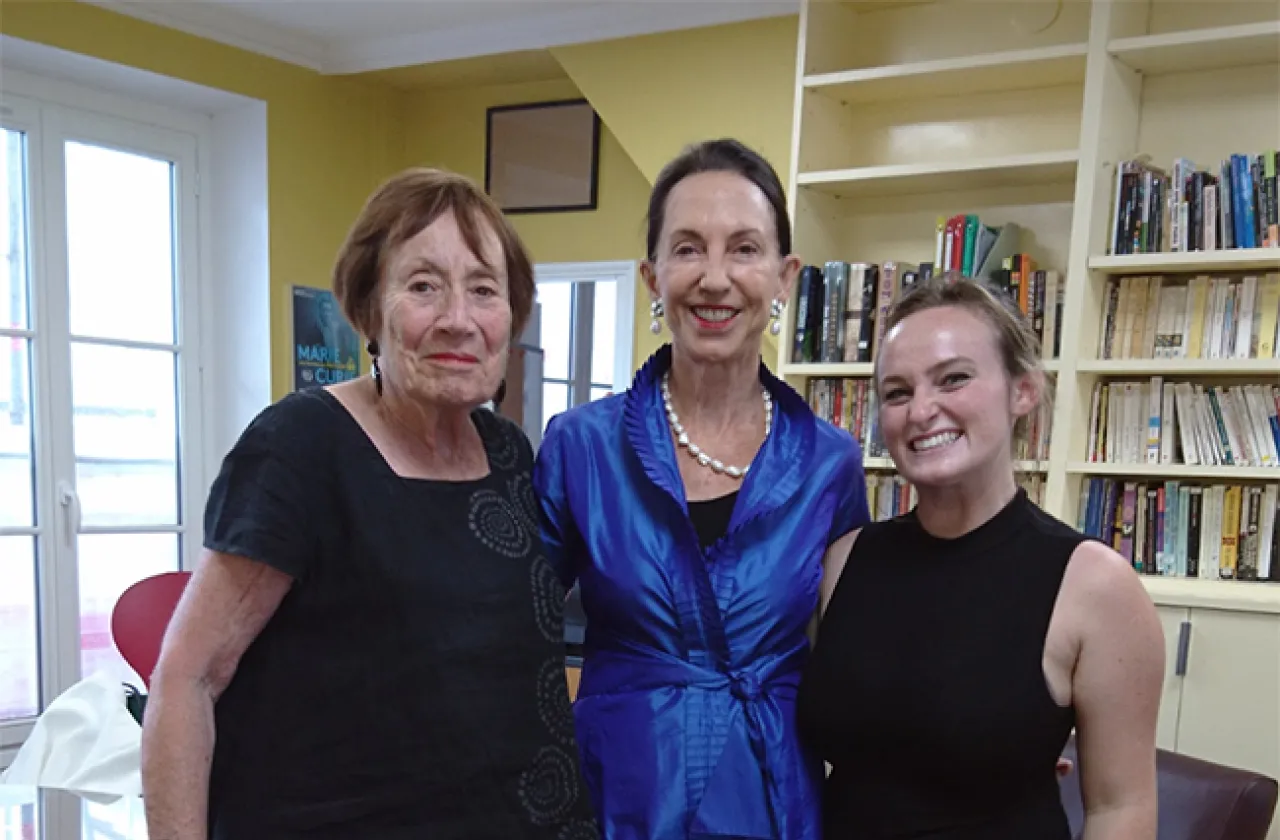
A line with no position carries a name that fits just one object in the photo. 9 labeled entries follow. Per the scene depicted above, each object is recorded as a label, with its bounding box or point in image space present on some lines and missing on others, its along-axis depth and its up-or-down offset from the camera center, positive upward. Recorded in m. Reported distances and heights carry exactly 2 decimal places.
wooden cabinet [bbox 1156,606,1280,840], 2.49 -0.79
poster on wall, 4.17 -0.02
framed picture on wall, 4.09 +0.77
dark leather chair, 1.67 -0.72
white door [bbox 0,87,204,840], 3.69 -0.22
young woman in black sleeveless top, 1.14 -0.33
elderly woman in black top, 1.02 -0.29
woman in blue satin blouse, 1.26 -0.24
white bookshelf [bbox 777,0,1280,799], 2.57 +0.65
